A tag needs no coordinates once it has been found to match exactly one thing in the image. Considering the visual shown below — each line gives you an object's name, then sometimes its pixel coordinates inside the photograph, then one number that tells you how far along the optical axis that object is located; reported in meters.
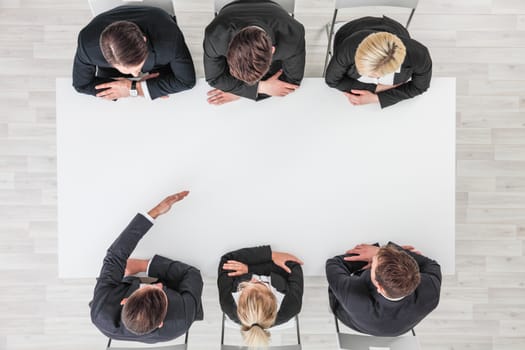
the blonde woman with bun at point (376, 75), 1.93
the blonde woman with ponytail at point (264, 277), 2.03
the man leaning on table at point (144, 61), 1.93
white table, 2.02
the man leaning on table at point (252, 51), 1.67
